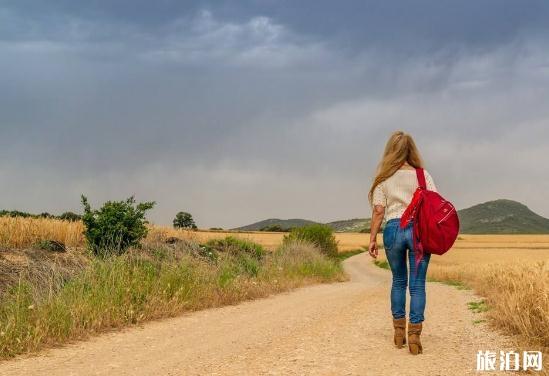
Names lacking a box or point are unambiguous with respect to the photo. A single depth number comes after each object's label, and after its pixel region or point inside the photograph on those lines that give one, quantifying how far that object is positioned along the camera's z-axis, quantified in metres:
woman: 7.41
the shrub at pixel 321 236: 42.12
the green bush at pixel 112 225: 18.81
